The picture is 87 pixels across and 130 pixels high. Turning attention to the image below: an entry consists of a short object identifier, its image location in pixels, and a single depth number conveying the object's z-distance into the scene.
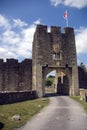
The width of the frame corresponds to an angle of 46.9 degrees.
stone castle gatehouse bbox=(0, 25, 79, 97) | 12.34
